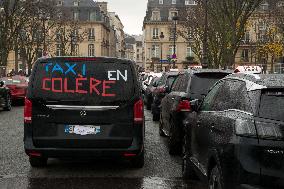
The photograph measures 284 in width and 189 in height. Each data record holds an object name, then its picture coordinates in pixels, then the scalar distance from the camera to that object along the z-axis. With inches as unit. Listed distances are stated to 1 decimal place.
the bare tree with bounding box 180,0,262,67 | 1129.4
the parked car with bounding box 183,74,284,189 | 172.6
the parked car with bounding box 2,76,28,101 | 952.9
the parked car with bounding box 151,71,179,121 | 618.1
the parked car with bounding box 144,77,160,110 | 811.9
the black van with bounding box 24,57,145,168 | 296.2
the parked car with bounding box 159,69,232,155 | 366.6
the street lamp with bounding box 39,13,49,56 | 1834.9
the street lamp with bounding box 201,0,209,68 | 1251.4
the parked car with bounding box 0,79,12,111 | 791.1
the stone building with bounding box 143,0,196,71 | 3969.0
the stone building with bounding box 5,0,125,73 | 4138.8
